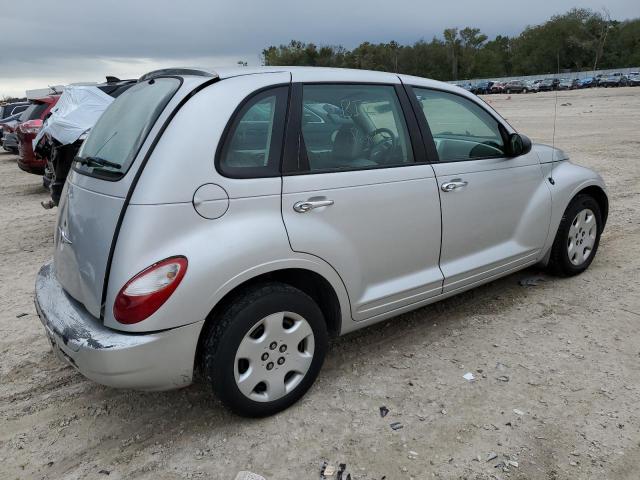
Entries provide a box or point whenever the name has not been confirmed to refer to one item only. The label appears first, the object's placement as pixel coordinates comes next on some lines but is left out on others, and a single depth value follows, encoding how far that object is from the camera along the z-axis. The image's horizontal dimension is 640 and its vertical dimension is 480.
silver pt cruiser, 2.48
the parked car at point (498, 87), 66.56
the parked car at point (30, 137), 9.78
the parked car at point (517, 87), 63.75
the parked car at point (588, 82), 61.53
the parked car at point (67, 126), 6.00
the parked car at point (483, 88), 69.15
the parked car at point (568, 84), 63.19
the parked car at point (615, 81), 57.34
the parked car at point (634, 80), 55.33
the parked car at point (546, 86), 63.27
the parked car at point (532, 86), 63.75
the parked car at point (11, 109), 19.62
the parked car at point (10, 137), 15.48
